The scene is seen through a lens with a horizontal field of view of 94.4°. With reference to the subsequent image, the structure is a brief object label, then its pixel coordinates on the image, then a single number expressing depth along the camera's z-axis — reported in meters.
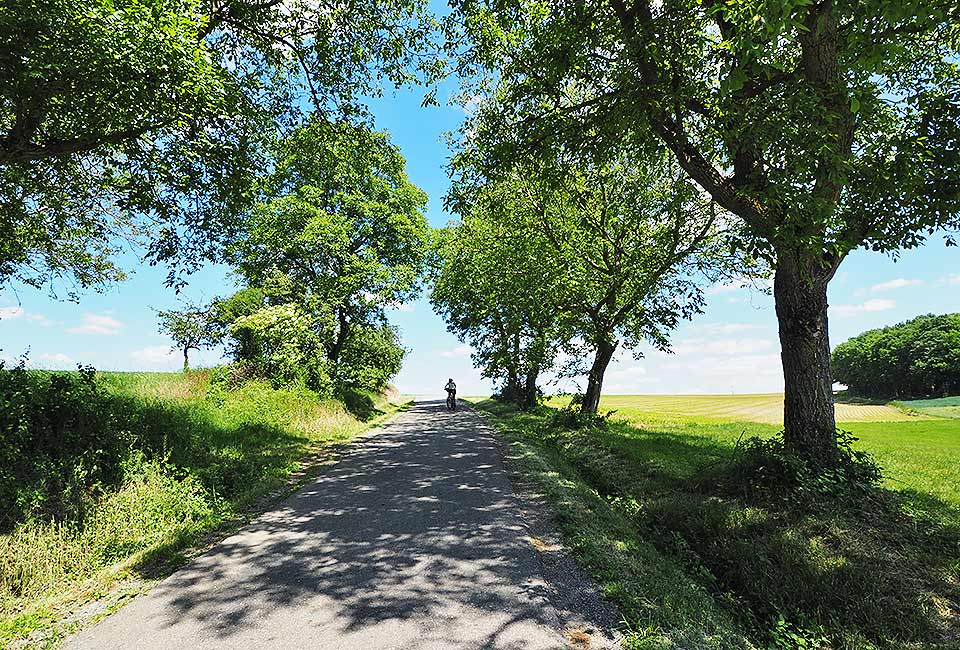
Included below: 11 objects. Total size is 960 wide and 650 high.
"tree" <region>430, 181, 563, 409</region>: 15.89
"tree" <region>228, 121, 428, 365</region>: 18.78
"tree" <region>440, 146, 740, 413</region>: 14.10
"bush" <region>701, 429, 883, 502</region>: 6.28
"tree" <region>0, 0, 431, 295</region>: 5.10
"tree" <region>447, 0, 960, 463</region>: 5.41
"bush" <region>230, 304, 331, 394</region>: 17.30
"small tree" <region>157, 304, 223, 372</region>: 32.22
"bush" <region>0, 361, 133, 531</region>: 5.30
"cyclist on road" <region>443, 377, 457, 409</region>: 30.41
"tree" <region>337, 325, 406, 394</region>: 25.58
